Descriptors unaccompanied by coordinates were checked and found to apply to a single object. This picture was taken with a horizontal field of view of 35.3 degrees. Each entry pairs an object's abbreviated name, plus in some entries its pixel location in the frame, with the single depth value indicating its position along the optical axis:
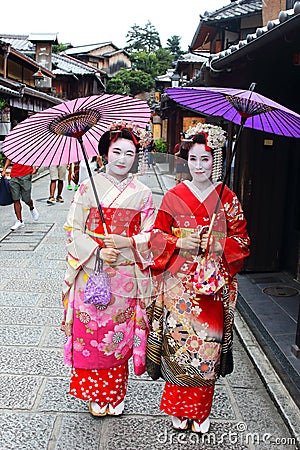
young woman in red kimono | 3.09
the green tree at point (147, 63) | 58.09
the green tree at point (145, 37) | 80.81
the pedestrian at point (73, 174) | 14.60
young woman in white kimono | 3.18
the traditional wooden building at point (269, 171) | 6.13
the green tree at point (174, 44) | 76.68
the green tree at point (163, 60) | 58.31
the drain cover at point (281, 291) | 6.13
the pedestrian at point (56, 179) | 11.98
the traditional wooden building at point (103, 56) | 56.53
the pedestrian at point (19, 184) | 9.21
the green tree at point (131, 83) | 49.38
